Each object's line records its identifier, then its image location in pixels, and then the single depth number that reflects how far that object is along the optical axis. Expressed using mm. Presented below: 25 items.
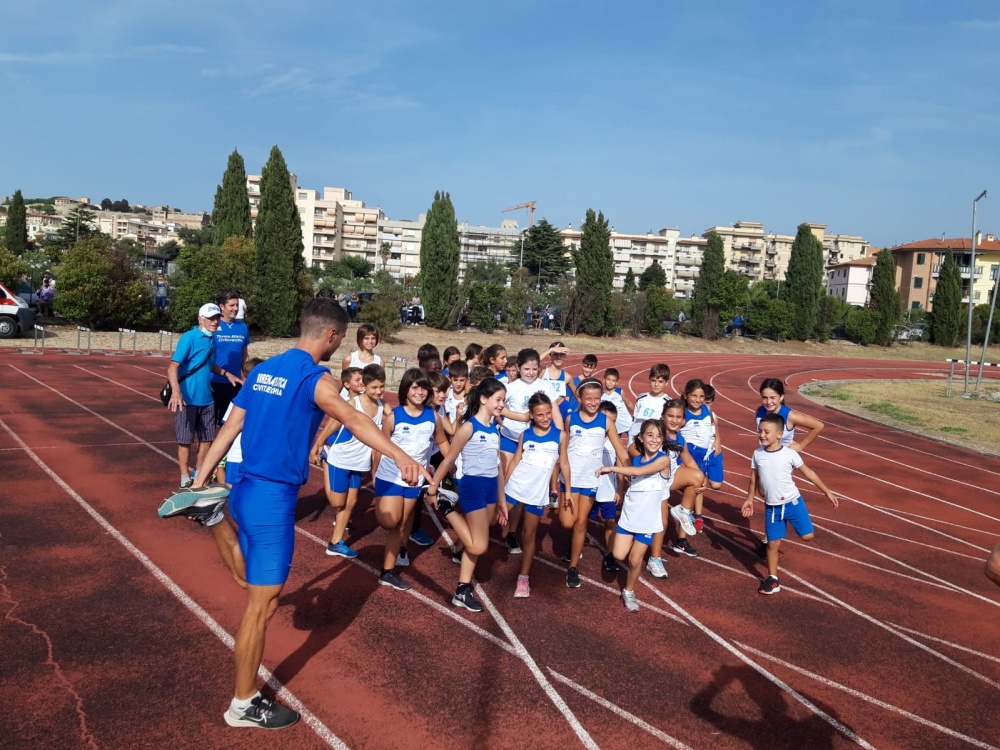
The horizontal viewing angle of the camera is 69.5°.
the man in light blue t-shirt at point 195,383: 6570
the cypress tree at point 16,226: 53000
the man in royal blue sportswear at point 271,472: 3377
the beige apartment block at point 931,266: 70562
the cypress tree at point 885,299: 46562
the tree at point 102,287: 21656
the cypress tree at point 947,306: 47594
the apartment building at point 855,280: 80938
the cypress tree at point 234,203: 41781
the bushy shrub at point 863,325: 46531
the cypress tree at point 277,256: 26266
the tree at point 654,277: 76125
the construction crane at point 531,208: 135975
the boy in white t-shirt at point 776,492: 5895
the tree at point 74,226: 60969
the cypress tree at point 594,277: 37156
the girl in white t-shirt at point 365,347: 7445
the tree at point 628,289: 40525
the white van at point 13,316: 20547
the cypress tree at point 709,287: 42531
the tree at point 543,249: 70875
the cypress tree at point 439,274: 32094
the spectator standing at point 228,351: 6895
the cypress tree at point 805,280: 45406
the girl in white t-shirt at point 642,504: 5445
